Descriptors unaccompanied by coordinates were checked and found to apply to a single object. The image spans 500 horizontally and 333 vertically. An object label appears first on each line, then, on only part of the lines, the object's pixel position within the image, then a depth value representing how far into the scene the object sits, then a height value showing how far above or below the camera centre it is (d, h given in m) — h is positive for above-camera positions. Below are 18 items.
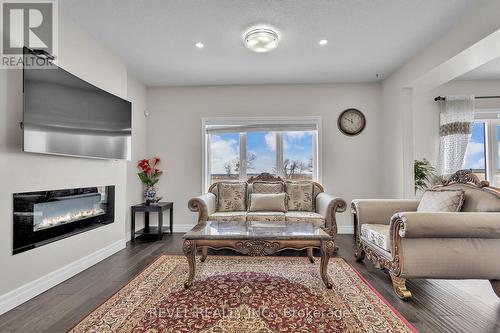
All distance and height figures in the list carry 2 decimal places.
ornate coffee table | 2.20 -0.63
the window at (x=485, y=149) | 4.43 +0.34
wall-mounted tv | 2.05 +0.54
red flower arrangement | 4.15 -0.02
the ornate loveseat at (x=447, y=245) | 1.96 -0.61
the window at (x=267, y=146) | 4.52 +0.43
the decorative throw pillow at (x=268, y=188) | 3.99 -0.28
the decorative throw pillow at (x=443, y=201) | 2.32 -0.31
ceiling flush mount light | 2.73 +1.45
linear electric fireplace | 2.11 -0.42
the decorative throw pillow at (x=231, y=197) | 3.82 -0.41
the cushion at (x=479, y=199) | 2.14 -0.28
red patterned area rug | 1.71 -1.05
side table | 3.88 -0.68
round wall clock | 4.45 +0.85
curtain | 4.22 +0.63
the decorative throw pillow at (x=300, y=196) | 3.84 -0.40
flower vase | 4.07 -0.39
